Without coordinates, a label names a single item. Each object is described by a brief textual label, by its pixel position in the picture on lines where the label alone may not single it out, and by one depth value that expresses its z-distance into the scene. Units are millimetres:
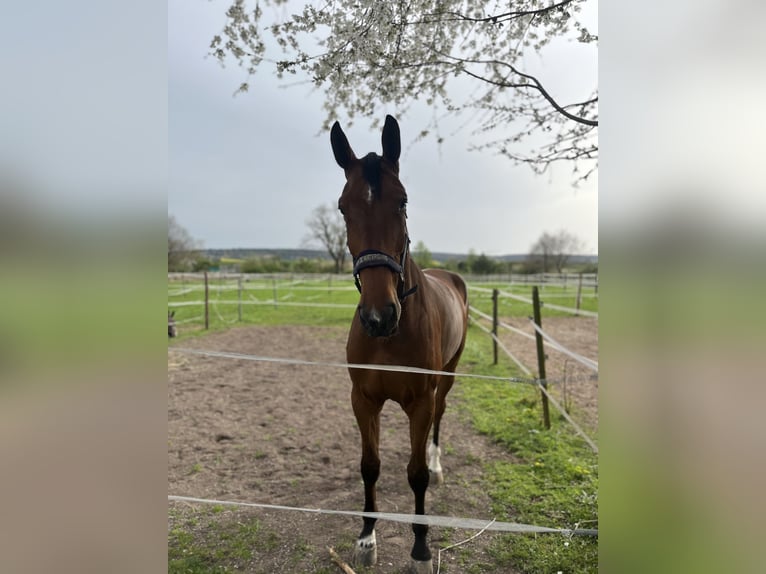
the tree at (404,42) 2141
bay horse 1761
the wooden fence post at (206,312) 10609
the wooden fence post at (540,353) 4020
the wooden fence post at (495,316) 6995
